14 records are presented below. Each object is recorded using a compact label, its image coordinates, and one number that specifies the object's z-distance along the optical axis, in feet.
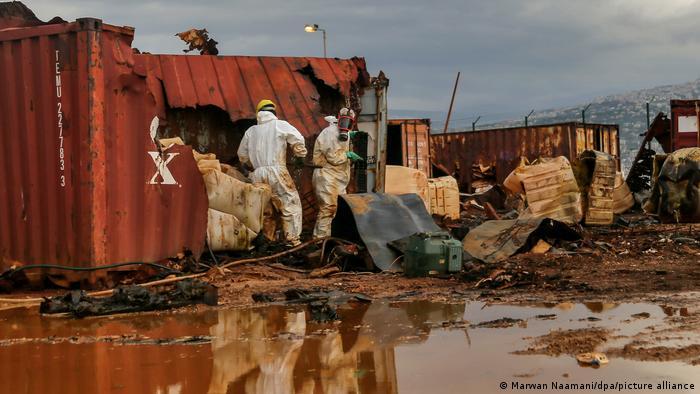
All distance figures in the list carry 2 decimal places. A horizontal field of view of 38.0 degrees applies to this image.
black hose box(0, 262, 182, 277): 32.07
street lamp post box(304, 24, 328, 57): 86.02
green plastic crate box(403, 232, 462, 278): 33.94
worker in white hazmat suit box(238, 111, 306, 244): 42.78
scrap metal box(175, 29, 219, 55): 52.16
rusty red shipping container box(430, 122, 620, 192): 87.92
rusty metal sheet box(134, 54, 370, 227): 47.09
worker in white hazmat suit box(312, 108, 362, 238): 45.39
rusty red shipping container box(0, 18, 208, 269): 32.24
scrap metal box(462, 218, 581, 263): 38.11
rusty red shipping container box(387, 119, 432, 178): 76.13
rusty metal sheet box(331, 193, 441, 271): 36.76
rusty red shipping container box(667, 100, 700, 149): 76.95
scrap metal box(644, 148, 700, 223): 52.13
